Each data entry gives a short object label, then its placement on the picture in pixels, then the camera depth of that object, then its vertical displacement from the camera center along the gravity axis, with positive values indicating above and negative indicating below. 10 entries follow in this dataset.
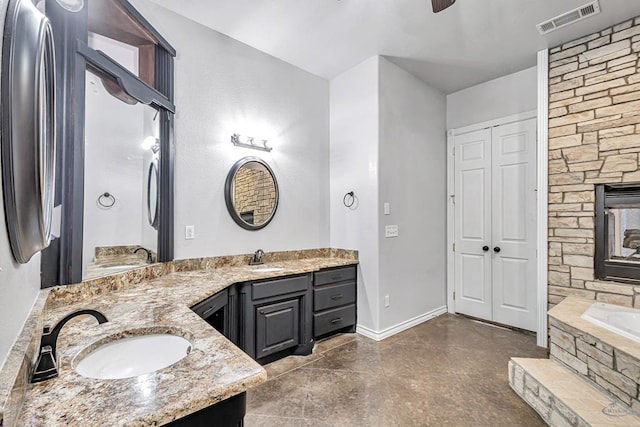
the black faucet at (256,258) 2.97 -0.41
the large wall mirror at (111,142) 1.66 +0.47
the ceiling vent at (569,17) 2.39 +1.62
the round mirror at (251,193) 2.87 +0.22
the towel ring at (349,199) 3.41 +0.19
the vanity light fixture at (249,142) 2.90 +0.71
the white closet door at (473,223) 3.71 -0.08
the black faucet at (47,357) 0.83 -0.40
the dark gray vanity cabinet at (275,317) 2.38 -0.84
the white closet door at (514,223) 3.37 -0.07
